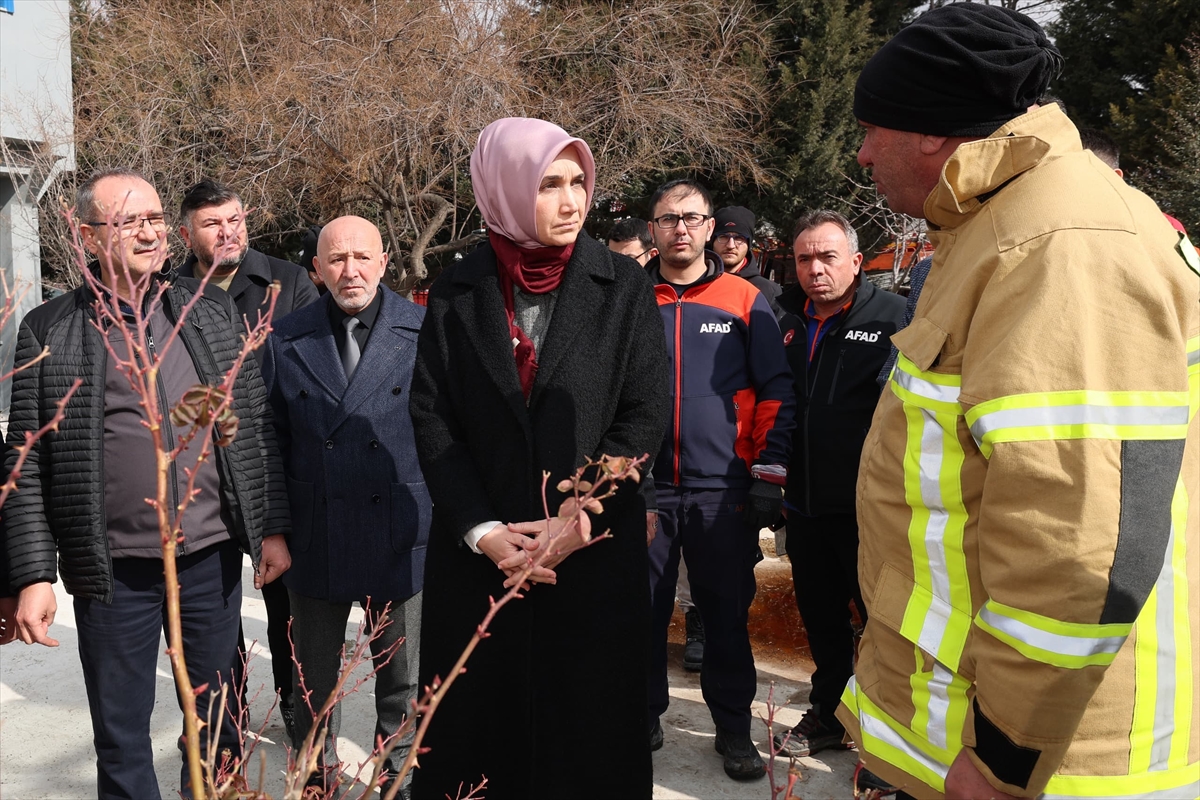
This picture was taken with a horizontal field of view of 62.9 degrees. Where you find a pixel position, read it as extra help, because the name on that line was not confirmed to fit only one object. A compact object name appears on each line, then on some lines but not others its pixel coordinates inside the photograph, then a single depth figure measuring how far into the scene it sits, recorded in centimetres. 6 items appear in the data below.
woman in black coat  241
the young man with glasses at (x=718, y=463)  378
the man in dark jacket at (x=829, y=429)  381
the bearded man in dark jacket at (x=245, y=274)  418
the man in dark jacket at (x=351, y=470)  332
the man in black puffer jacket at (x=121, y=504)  268
